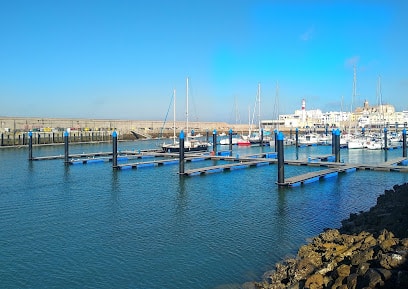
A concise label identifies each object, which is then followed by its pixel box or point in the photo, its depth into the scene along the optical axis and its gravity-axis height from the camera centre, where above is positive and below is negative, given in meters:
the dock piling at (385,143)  57.46 -1.70
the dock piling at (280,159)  25.58 -1.72
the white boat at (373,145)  59.59 -2.05
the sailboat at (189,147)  51.94 -1.84
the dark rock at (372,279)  7.99 -2.95
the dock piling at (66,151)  39.84 -1.74
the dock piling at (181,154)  30.67 -1.64
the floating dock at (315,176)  26.14 -3.10
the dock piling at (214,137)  51.89 -0.67
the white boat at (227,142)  73.16 -1.79
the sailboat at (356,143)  60.88 -1.78
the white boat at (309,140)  73.28 -1.55
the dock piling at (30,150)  43.58 -1.75
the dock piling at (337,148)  38.25 -1.57
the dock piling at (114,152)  35.66 -1.68
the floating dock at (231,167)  32.38 -3.02
